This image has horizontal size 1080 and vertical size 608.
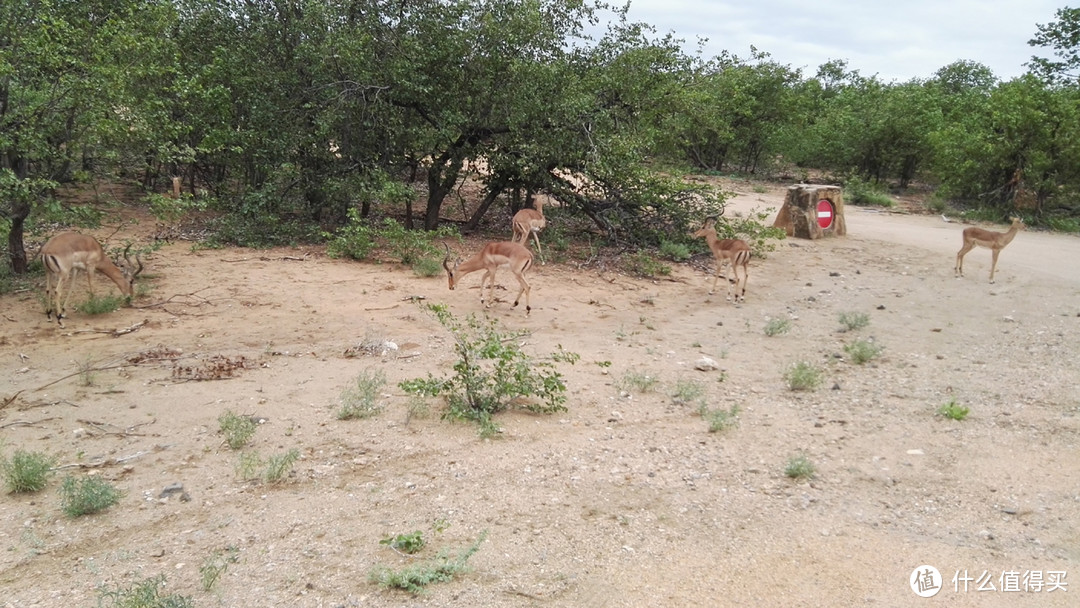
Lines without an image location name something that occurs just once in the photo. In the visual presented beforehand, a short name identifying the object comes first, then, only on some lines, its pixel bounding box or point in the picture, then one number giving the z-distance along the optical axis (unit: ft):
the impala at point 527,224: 42.83
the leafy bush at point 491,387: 20.49
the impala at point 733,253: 36.78
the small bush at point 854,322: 32.30
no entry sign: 54.08
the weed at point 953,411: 21.44
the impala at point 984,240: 43.11
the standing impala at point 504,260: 33.58
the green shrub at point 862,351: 27.45
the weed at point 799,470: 17.67
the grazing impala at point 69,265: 28.60
